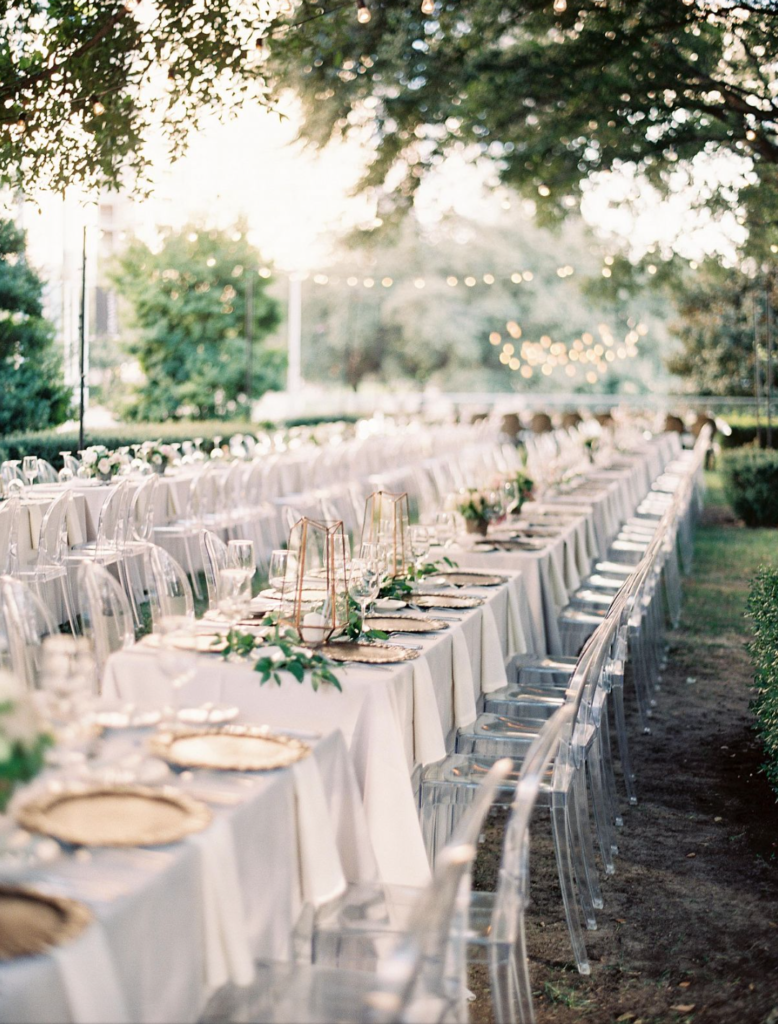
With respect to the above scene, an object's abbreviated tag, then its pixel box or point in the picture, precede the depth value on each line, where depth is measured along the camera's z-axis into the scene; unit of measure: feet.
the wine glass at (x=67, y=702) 7.64
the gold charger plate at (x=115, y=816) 7.06
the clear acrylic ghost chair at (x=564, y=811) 11.82
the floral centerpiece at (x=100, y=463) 27.86
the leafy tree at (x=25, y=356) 41.93
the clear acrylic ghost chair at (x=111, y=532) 24.13
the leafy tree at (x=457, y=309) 117.91
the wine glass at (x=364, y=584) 12.92
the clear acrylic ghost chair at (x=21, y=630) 11.00
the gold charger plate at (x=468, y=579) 16.38
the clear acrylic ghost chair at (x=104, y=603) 11.85
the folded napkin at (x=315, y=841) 8.60
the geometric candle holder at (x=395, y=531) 16.17
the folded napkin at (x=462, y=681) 13.57
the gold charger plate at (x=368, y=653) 11.68
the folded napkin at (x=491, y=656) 14.96
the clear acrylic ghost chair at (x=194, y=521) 28.63
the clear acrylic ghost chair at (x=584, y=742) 12.67
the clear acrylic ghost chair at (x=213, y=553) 15.44
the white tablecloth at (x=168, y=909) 5.98
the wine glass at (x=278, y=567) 13.09
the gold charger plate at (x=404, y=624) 13.30
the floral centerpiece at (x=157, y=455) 30.25
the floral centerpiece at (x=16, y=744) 6.25
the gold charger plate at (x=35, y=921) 5.91
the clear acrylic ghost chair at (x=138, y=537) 24.45
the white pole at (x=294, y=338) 72.79
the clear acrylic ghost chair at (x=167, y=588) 13.42
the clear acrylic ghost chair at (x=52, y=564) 21.68
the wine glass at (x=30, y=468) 27.17
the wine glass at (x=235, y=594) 11.52
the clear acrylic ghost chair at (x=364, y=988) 6.88
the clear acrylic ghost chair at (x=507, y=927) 8.56
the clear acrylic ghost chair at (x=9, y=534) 21.57
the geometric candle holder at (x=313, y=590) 12.16
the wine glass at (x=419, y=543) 16.71
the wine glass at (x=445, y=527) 19.44
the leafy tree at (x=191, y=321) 66.18
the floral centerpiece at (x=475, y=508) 20.83
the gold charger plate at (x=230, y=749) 8.42
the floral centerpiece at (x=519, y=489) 23.73
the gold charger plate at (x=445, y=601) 14.76
